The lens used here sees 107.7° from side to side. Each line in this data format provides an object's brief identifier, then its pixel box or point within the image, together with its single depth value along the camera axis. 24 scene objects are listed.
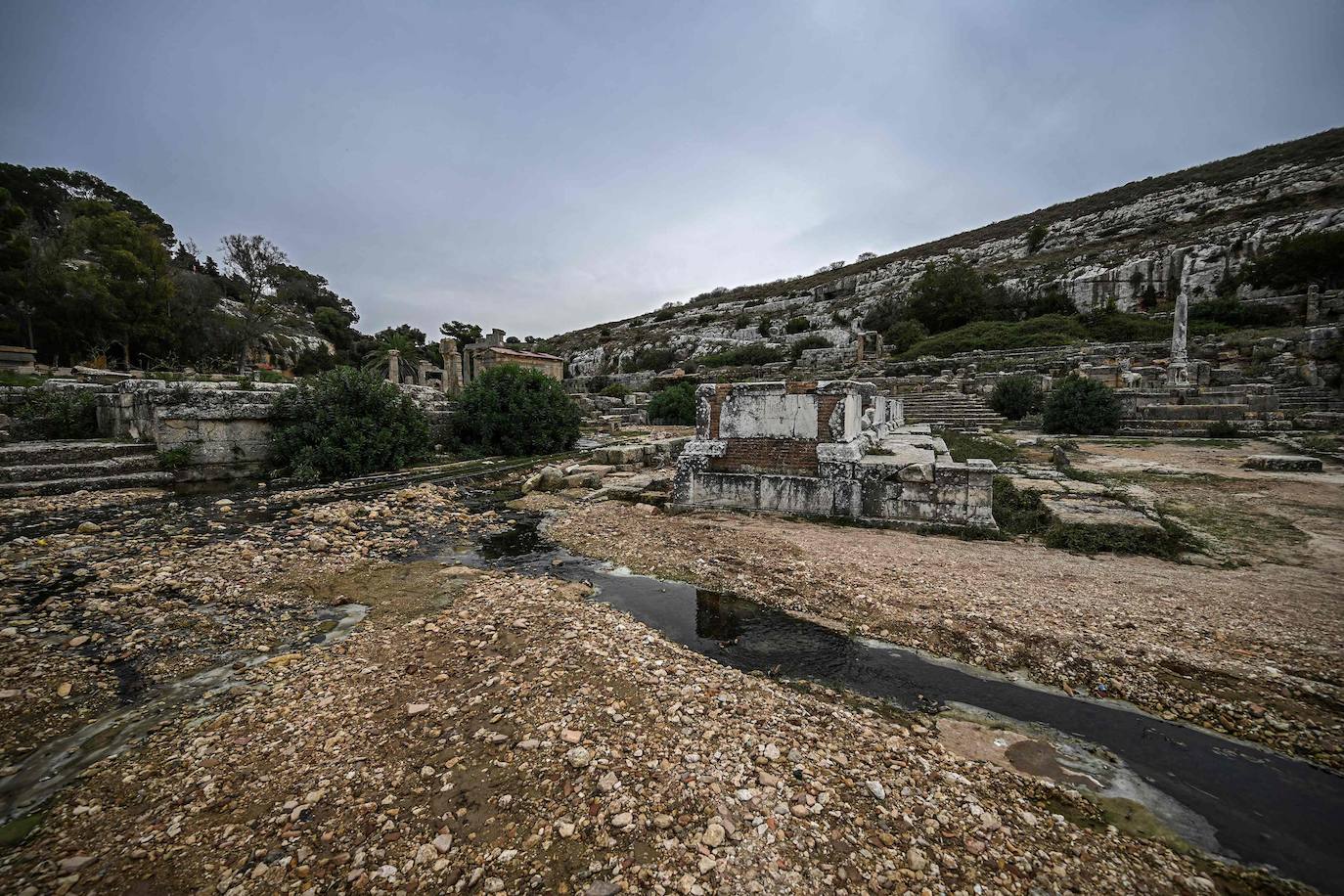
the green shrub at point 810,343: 41.88
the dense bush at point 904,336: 37.31
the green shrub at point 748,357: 40.34
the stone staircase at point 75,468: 8.02
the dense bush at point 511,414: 13.41
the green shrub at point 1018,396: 18.41
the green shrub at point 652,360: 48.71
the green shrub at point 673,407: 21.15
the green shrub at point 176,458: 9.55
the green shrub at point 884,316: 45.18
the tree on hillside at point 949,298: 41.00
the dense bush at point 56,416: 10.41
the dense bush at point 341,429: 10.10
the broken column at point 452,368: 23.88
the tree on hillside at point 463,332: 56.47
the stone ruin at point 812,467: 6.32
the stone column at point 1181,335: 20.23
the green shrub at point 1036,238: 53.19
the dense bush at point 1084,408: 14.70
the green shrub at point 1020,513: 6.12
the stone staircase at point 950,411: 18.55
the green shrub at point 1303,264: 29.77
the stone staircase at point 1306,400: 16.03
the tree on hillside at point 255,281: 32.88
